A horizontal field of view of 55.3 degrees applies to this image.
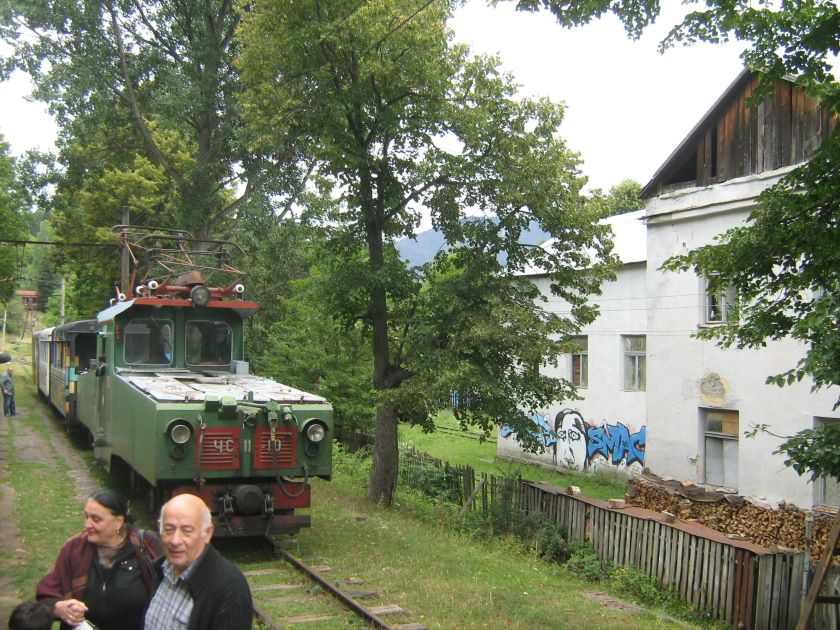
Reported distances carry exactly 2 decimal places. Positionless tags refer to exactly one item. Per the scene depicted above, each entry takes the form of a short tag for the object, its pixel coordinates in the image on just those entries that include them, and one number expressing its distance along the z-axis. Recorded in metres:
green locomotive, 9.45
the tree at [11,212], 29.16
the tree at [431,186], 14.66
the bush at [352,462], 20.11
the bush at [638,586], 12.29
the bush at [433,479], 18.69
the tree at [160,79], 24.64
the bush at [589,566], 13.33
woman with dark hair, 4.17
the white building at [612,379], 25.23
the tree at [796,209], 8.44
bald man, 3.37
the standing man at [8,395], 24.19
